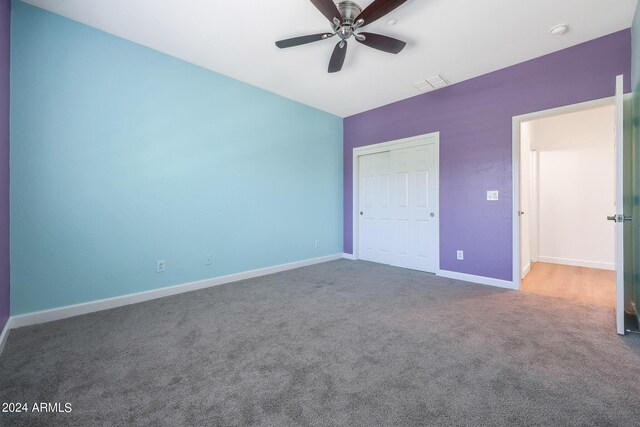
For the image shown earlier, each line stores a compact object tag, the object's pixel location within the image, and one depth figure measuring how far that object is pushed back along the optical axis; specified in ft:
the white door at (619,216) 6.57
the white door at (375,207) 14.94
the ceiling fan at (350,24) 6.39
